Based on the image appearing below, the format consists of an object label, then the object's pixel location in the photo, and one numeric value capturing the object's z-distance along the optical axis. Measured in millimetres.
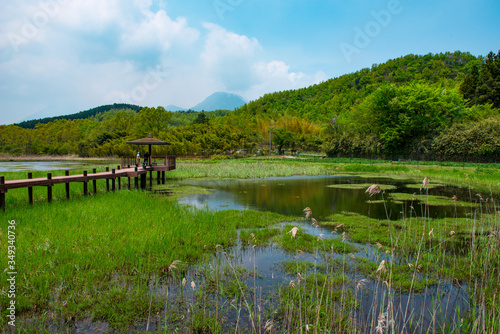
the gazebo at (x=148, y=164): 17005
